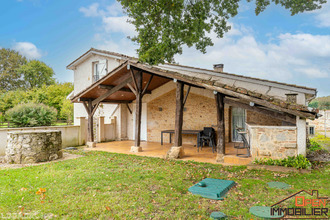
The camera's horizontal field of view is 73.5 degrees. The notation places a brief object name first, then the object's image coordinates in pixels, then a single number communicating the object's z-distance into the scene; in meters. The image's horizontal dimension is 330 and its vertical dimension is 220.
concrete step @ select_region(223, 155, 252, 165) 6.97
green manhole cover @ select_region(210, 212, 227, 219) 3.45
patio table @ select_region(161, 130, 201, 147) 10.27
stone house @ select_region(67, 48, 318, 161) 6.38
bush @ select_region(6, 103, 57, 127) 17.38
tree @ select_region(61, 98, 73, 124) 27.25
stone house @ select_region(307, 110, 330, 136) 16.22
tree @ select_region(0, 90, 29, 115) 27.73
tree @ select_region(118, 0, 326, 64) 6.13
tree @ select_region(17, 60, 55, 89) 37.73
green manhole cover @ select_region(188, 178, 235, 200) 4.35
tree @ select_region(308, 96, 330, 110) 26.45
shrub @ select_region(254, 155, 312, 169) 6.00
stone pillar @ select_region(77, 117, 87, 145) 11.97
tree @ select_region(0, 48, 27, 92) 37.03
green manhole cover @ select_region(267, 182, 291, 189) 4.81
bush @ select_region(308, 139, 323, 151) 9.32
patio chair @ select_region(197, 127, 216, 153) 9.97
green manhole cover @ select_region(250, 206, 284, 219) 3.41
